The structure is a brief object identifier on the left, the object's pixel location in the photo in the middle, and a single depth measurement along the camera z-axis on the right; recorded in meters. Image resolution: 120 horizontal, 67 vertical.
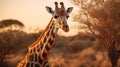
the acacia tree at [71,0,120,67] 19.86
